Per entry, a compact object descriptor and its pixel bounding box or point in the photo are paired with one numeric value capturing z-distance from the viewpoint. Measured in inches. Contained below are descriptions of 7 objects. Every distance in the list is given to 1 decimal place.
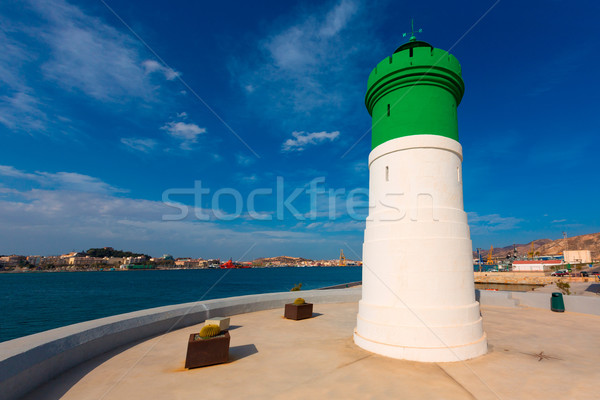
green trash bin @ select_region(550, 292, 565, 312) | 537.0
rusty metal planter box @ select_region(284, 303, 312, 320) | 462.9
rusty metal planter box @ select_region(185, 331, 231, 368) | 261.9
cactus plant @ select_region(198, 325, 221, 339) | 280.8
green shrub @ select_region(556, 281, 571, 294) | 988.1
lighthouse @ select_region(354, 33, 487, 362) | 293.3
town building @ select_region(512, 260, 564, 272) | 3336.1
